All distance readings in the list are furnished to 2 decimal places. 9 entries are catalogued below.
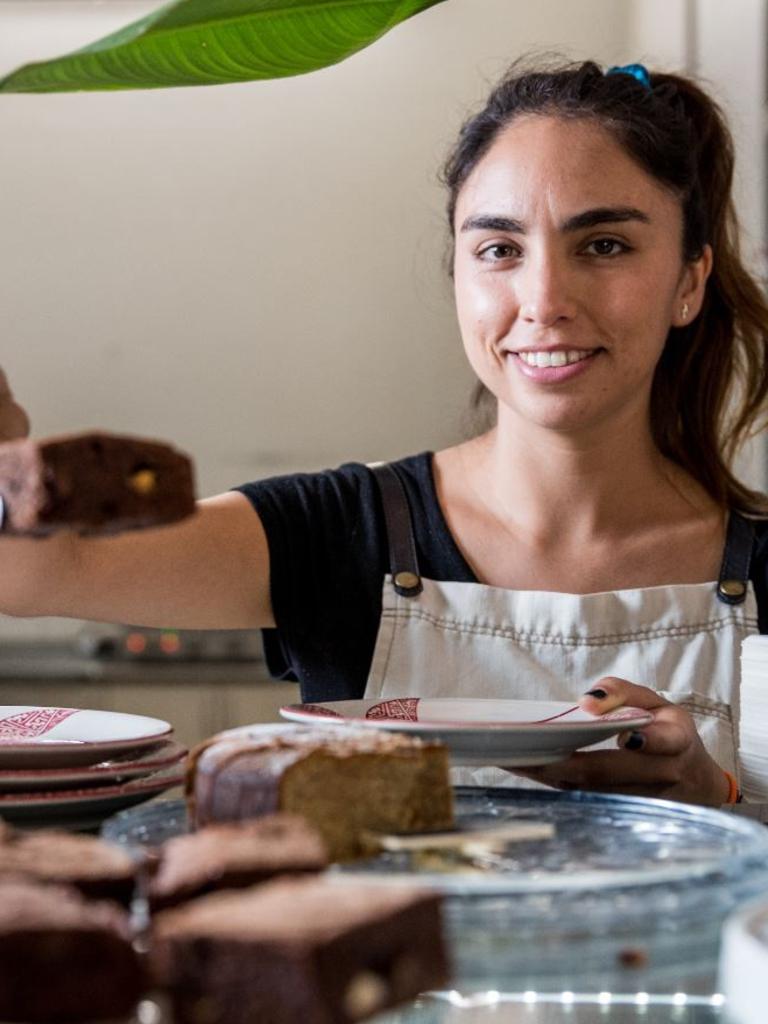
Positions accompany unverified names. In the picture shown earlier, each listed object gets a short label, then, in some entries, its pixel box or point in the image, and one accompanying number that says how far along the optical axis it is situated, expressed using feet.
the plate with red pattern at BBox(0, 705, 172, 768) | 3.11
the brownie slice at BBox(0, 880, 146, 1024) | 1.62
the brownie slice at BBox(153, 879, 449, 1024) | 1.59
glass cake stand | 1.97
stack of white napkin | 3.46
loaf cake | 2.51
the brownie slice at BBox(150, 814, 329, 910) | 1.89
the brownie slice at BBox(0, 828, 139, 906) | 1.90
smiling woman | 5.37
